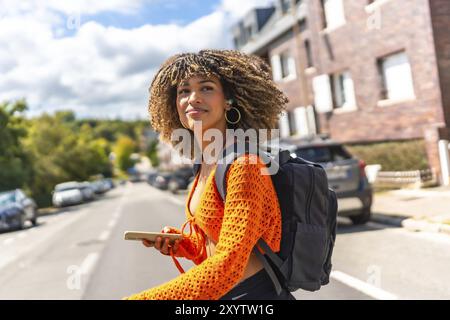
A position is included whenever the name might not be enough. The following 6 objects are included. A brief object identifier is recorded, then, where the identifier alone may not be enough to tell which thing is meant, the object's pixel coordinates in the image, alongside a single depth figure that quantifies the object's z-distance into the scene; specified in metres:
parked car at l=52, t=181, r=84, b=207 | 36.41
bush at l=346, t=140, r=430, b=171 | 16.08
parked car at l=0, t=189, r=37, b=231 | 19.11
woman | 1.51
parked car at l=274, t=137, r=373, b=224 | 9.64
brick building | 15.69
